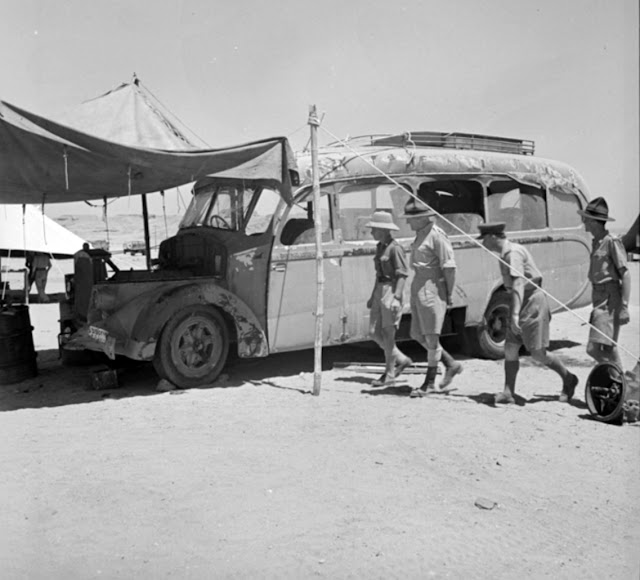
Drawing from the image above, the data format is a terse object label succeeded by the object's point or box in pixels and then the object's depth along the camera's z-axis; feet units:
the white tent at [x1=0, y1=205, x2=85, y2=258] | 59.36
